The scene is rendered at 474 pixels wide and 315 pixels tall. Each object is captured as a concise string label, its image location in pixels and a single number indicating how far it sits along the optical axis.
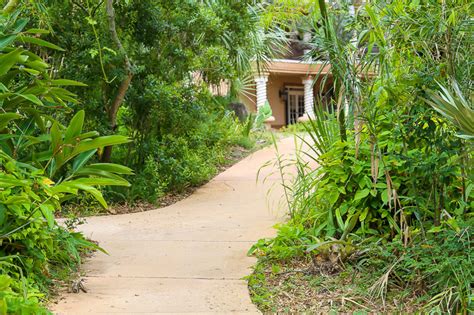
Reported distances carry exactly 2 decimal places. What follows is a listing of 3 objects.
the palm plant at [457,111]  3.91
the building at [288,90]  23.05
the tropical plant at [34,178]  4.18
